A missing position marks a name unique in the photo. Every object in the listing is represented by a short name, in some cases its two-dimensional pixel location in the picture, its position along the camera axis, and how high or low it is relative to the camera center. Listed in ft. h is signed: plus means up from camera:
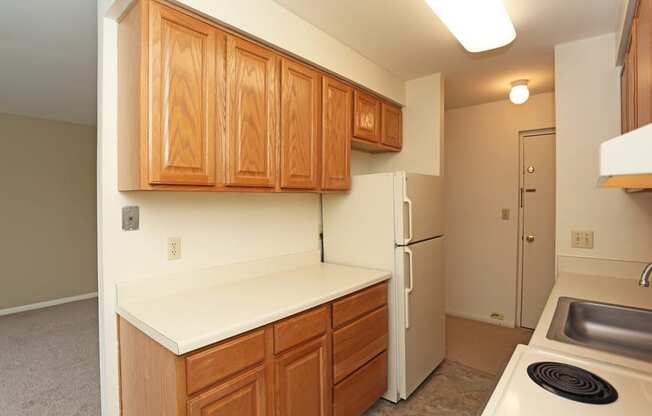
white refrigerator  7.32 -1.04
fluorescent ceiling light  5.27 +3.04
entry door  11.01 -0.70
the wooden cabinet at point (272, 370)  4.00 -2.33
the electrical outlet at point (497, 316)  11.80 -3.98
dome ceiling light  9.48 +3.08
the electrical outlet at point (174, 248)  5.77 -0.75
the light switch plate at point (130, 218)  5.23 -0.21
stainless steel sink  4.68 -1.78
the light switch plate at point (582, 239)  7.16 -0.79
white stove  2.65 -1.61
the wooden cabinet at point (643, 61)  3.65 +1.65
